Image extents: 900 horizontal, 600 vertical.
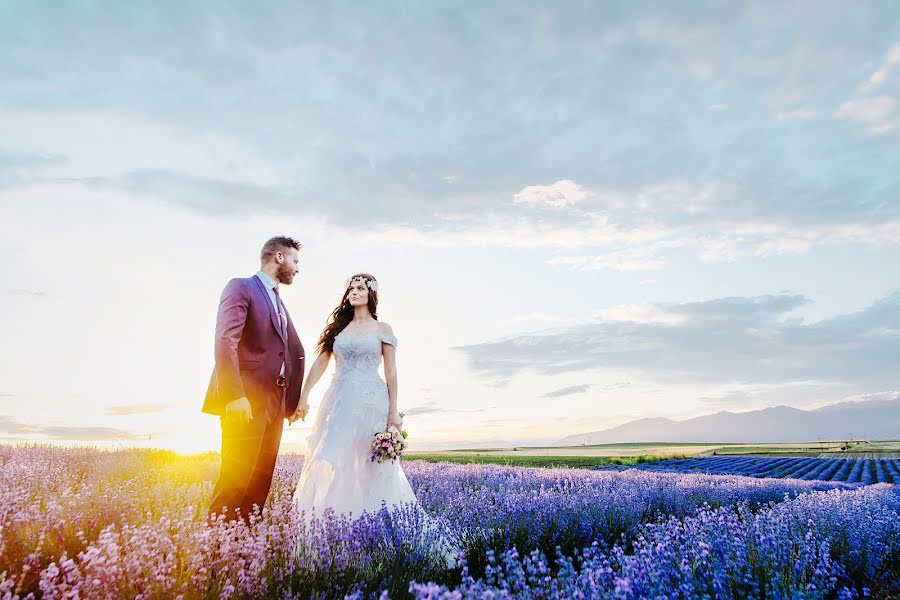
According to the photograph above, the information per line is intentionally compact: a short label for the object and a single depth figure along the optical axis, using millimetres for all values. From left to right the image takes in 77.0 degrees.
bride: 4238
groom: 3466
